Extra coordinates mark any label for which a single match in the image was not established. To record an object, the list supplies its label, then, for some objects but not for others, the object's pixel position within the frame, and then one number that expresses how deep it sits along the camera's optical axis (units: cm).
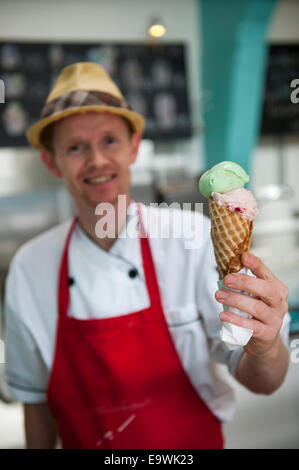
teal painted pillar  174
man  79
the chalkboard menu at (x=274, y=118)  347
